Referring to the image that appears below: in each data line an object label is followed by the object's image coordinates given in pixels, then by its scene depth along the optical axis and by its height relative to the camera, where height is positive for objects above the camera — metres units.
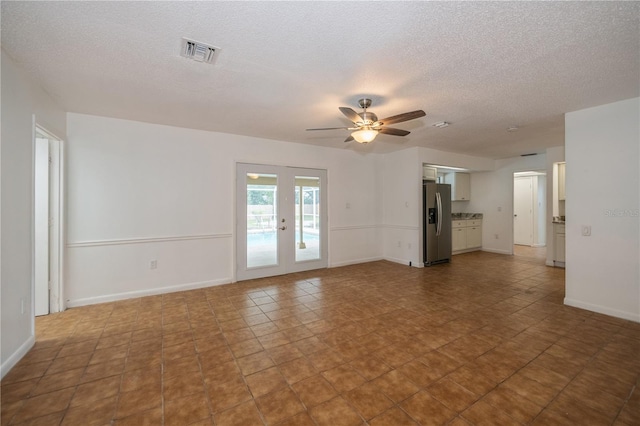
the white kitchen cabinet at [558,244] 5.54 -0.67
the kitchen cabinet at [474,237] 7.40 -0.67
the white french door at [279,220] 4.79 -0.12
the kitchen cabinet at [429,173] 5.92 +0.91
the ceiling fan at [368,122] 2.75 +1.01
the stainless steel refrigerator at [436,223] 5.88 -0.22
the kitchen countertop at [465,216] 7.61 -0.09
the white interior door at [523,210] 8.32 +0.08
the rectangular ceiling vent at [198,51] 2.04 +1.31
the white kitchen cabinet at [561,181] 5.90 +0.69
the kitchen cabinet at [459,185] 7.46 +0.81
